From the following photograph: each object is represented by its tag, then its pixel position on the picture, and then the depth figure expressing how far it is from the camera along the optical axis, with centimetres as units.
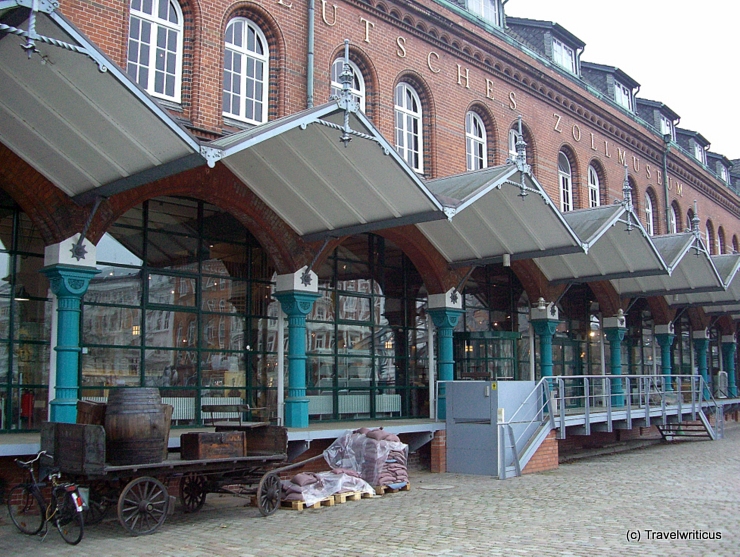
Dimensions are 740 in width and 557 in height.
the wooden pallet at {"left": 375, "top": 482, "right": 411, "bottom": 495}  1309
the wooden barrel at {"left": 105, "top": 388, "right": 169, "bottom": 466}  954
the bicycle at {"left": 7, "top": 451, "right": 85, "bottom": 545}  906
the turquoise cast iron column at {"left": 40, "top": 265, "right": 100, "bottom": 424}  1148
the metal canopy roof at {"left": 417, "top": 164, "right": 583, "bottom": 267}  1518
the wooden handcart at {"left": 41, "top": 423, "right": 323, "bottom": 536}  931
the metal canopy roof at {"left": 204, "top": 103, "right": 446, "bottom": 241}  1249
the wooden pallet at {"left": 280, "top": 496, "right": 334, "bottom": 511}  1162
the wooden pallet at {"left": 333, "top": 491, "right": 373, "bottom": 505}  1229
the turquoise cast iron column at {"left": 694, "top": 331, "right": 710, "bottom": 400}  3039
